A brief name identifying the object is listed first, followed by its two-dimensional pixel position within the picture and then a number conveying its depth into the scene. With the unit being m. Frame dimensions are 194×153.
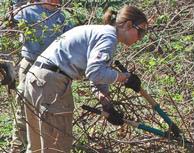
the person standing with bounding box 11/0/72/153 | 7.03
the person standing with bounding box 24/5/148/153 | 5.61
